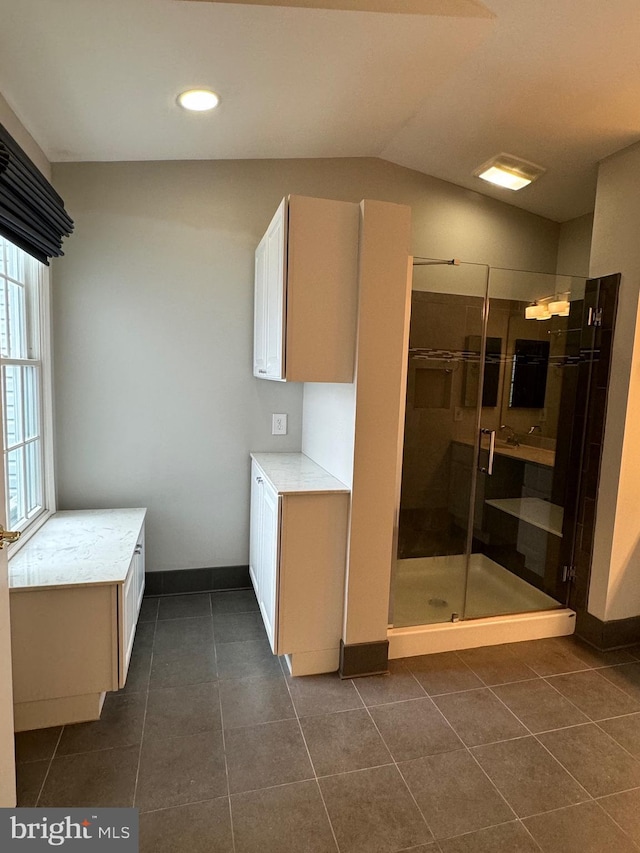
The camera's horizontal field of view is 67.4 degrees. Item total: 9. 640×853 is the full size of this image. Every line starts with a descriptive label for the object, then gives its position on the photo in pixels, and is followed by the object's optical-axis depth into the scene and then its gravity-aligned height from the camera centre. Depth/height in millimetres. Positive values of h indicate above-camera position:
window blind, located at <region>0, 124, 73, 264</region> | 1681 +648
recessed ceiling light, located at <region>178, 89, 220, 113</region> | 2029 +1192
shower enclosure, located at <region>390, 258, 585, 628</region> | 2516 -297
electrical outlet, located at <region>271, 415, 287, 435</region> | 3088 -293
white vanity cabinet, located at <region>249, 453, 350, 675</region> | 2156 -865
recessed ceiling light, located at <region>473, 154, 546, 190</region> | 2707 +1259
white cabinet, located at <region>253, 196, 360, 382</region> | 2033 +394
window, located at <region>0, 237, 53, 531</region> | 2229 -81
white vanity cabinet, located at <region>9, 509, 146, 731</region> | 1866 -1059
